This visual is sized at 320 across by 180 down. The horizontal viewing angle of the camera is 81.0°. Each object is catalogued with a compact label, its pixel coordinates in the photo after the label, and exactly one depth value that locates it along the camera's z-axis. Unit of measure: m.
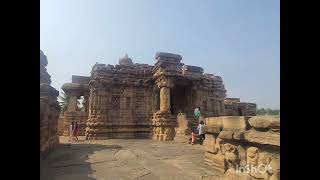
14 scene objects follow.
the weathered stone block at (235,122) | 3.65
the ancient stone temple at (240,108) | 17.33
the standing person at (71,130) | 12.26
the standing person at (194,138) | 9.08
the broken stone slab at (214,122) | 4.62
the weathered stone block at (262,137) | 2.82
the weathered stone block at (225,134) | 3.87
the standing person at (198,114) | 11.52
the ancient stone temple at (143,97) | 12.20
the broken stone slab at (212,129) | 4.61
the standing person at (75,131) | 12.00
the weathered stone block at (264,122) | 2.89
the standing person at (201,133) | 8.80
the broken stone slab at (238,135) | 3.52
